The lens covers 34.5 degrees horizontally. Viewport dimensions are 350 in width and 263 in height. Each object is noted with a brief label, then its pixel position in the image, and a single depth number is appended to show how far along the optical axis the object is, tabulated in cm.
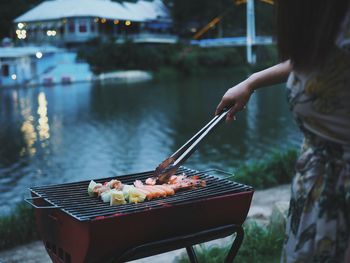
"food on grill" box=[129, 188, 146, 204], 229
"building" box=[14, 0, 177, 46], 3775
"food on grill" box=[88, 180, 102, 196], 244
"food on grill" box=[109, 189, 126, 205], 227
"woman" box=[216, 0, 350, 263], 130
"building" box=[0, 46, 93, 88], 2886
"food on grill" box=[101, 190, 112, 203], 231
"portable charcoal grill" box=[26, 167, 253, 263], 207
